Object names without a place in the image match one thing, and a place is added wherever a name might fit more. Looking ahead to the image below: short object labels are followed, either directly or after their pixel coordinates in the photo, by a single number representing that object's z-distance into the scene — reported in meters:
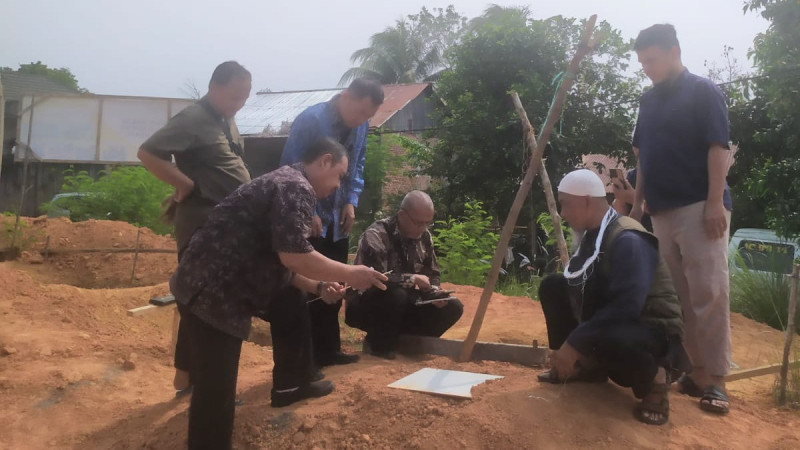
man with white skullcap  2.77
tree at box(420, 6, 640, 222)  11.19
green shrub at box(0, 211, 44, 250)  8.92
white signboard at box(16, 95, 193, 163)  17.45
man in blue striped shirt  3.72
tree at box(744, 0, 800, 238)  7.20
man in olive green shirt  3.24
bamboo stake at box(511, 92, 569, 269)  5.50
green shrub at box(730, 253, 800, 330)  6.42
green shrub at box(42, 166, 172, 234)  10.91
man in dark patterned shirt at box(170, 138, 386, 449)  2.59
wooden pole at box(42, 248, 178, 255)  9.01
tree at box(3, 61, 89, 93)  37.15
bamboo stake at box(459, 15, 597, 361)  3.88
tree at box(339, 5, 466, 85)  27.84
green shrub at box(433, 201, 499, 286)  8.98
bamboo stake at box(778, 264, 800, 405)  3.62
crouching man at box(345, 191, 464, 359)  4.14
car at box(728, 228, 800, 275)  6.70
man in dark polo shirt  3.30
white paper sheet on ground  3.15
